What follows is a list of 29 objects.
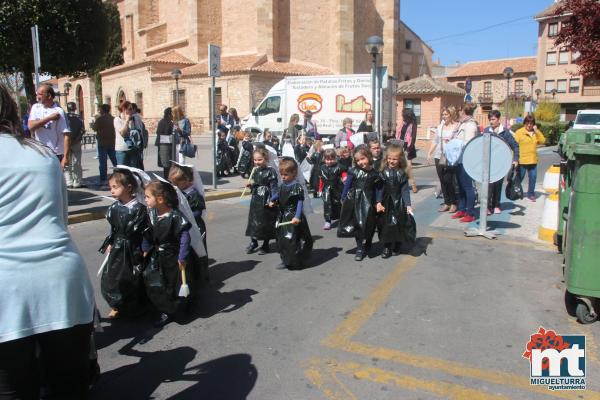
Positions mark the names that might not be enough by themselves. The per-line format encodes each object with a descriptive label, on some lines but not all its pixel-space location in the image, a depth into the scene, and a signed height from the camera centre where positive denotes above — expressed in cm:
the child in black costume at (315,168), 1072 -88
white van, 1959 +90
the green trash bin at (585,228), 408 -80
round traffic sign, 709 -44
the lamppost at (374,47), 1340 +202
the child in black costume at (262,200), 639 -90
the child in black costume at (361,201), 627 -91
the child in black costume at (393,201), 636 -92
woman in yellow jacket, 1042 -38
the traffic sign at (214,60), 1098 +139
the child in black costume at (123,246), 422 -98
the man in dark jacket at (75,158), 1079 -66
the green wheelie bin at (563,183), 576 -70
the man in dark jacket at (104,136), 1130 -22
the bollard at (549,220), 725 -131
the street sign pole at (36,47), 849 +128
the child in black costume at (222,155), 1413 -79
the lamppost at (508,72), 2539 +262
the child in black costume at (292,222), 583 -108
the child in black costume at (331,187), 825 -97
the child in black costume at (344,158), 876 -55
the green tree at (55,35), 1142 +212
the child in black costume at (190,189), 540 -67
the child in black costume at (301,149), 1290 -58
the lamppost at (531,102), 3185 +223
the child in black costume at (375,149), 847 -38
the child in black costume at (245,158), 1306 -80
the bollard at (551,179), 966 -99
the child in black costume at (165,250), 422 -102
